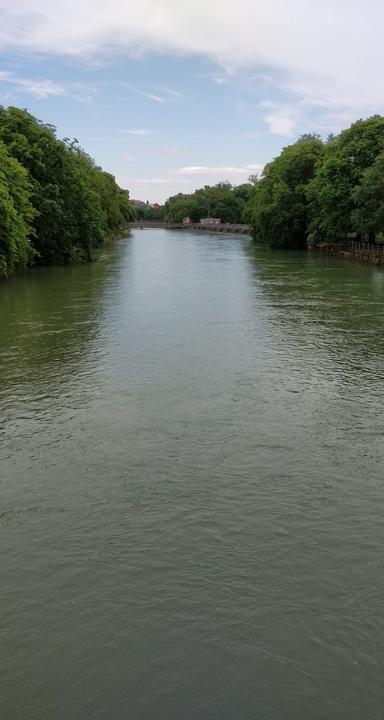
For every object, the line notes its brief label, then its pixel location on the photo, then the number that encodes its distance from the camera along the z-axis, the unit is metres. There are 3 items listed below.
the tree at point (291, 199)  78.62
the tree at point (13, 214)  38.21
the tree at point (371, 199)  52.62
